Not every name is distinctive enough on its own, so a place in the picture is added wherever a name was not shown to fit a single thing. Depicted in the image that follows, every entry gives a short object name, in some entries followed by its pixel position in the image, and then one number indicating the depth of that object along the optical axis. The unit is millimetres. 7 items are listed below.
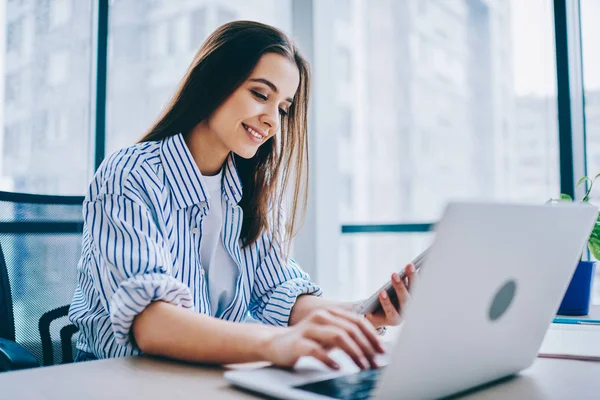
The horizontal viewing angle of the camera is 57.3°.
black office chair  1293
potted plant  1309
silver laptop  483
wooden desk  623
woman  816
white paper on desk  871
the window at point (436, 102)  2713
